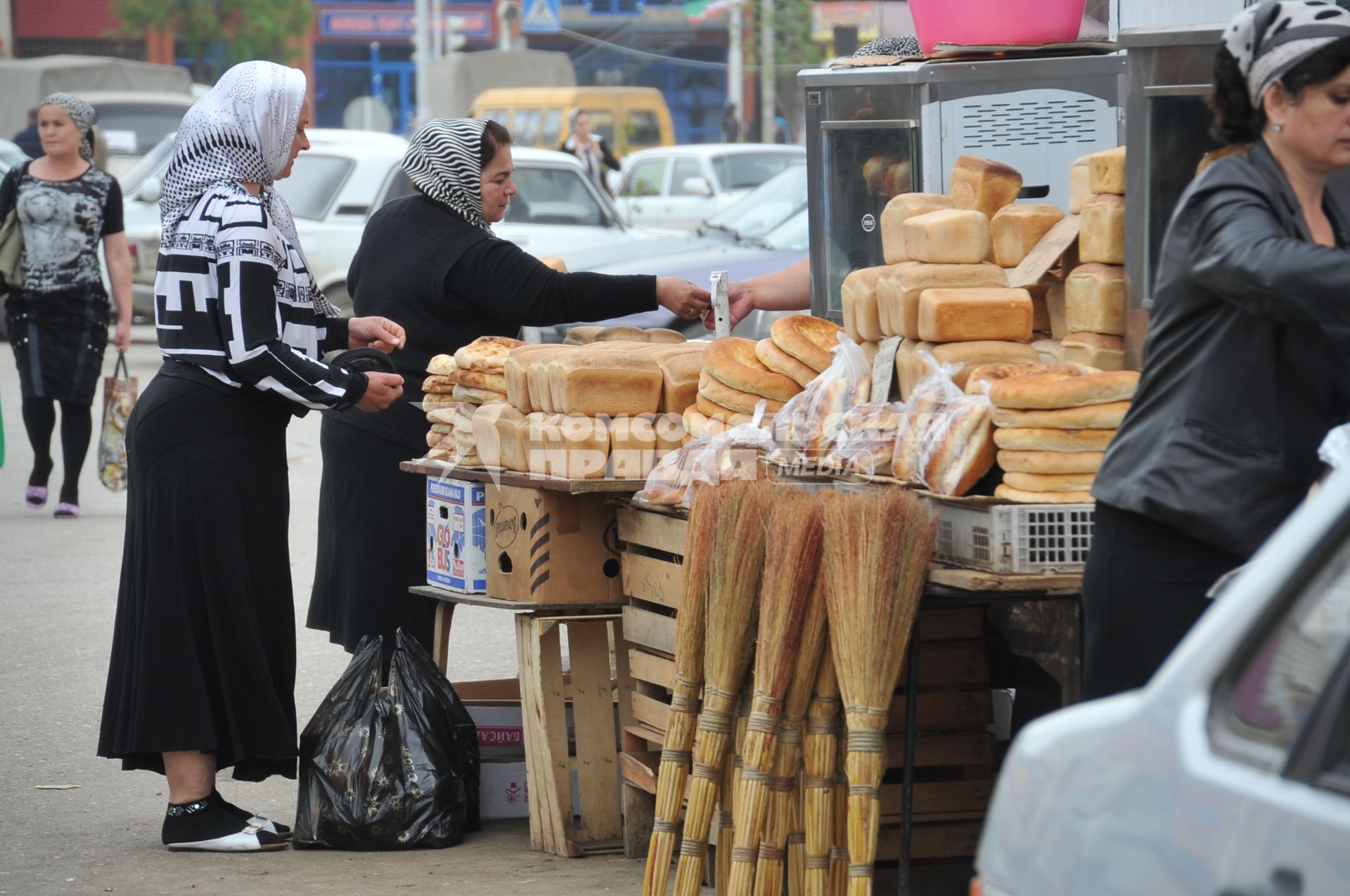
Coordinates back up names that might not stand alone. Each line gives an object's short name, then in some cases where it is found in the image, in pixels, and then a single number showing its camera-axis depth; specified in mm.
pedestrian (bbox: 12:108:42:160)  35219
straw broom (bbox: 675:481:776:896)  7570
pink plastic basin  10477
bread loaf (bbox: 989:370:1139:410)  7312
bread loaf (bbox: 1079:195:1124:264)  8516
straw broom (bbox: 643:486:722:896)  7832
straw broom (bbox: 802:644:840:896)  7398
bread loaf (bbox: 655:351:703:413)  9797
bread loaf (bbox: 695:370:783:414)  9008
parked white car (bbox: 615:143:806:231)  40750
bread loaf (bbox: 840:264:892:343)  9352
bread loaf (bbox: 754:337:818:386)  9039
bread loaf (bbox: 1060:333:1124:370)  8352
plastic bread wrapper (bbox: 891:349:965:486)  7625
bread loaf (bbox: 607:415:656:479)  9312
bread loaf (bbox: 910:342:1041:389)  8430
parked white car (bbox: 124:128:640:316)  29453
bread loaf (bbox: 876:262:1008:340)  8891
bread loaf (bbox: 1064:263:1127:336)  8406
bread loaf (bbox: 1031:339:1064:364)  8773
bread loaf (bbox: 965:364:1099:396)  7668
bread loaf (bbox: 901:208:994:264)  9195
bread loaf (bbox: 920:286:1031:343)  8570
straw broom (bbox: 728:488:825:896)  7344
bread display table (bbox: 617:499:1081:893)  7715
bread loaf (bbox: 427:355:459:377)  10461
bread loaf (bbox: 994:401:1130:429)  7258
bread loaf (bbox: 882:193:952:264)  9641
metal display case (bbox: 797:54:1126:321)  10641
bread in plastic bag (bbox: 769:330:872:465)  8242
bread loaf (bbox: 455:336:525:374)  10195
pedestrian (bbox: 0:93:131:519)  18547
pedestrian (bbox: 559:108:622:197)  39031
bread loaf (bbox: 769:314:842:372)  9039
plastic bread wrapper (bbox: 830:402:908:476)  7922
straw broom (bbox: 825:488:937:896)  7070
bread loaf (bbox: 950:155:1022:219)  9641
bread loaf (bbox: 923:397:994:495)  7391
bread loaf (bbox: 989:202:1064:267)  9234
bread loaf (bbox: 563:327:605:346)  11086
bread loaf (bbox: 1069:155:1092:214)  8922
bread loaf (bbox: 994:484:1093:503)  7086
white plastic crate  7004
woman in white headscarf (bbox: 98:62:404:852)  9164
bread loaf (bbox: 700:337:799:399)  9000
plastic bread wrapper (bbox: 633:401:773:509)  8609
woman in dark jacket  5613
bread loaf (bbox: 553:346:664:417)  9531
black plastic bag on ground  9633
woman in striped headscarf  10773
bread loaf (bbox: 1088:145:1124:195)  8609
